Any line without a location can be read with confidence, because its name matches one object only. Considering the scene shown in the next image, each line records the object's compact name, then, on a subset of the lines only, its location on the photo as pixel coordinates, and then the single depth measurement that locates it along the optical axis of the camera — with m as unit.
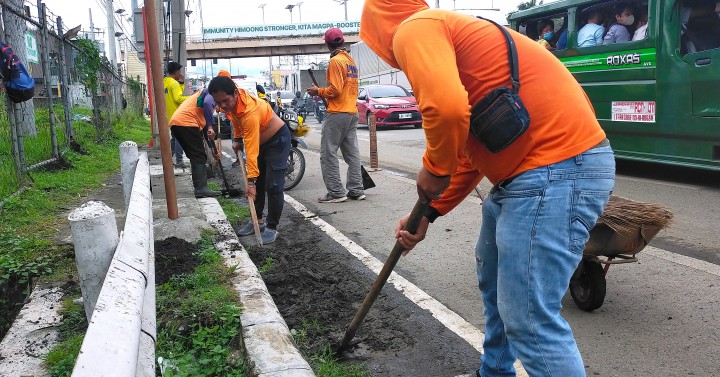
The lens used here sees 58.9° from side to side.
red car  20.02
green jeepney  7.23
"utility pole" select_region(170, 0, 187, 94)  15.37
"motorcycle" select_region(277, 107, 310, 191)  8.99
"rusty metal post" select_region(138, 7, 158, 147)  9.24
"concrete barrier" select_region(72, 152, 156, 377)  1.26
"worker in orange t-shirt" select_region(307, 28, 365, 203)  7.54
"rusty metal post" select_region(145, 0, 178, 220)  5.45
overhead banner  64.81
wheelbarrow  3.52
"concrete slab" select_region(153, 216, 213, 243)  5.16
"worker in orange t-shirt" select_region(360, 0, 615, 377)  2.04
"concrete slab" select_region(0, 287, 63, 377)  2.87
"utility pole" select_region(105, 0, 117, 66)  29.45
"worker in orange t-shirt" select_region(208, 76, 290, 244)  5.50
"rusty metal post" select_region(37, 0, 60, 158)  8.55
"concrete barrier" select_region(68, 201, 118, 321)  2.16
